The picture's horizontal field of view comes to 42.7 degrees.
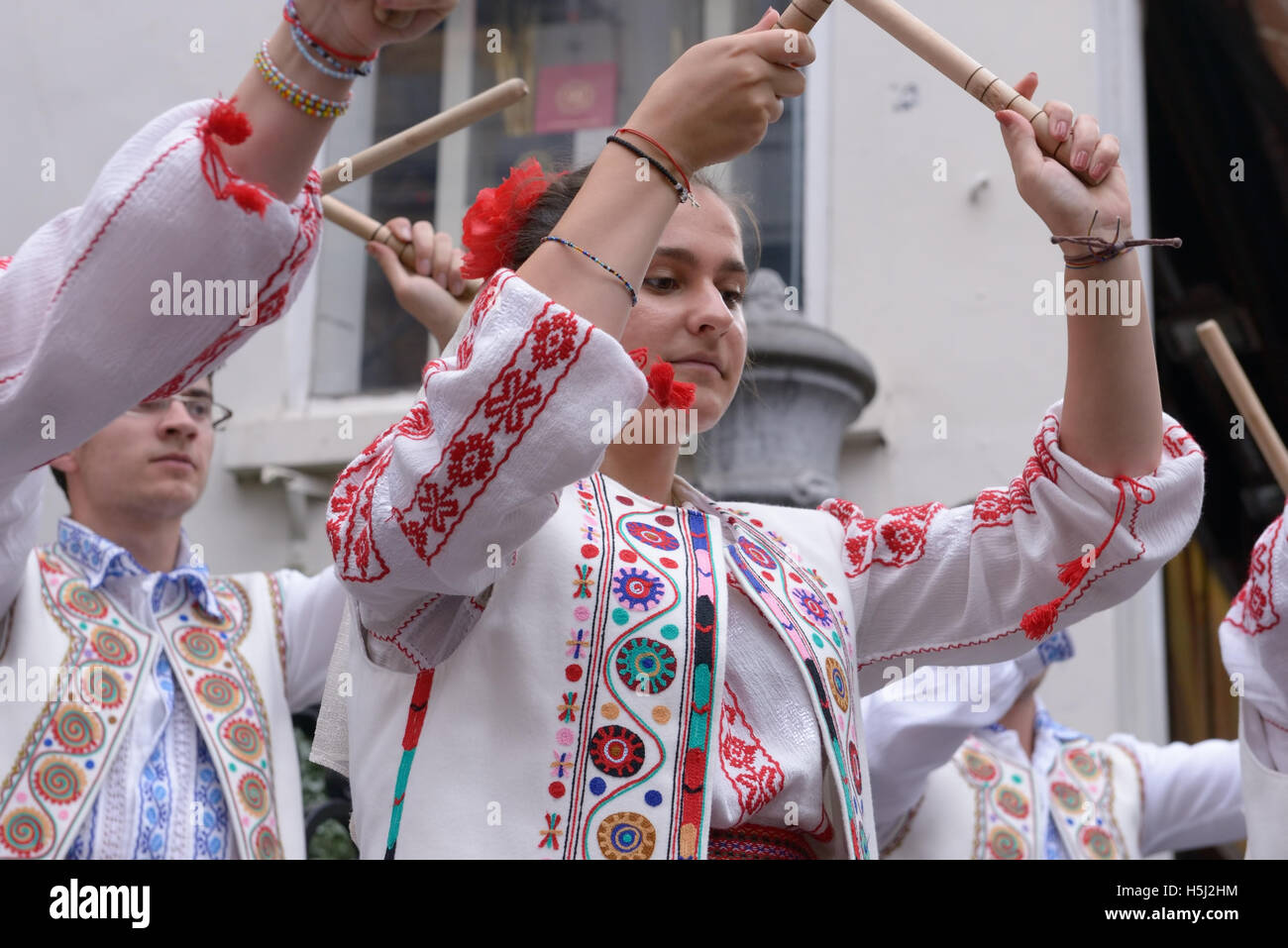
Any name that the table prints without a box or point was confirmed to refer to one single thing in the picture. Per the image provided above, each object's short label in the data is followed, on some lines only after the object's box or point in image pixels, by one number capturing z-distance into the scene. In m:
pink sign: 5.22
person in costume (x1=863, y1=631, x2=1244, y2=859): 2.91
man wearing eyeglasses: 1.10
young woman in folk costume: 1.27
